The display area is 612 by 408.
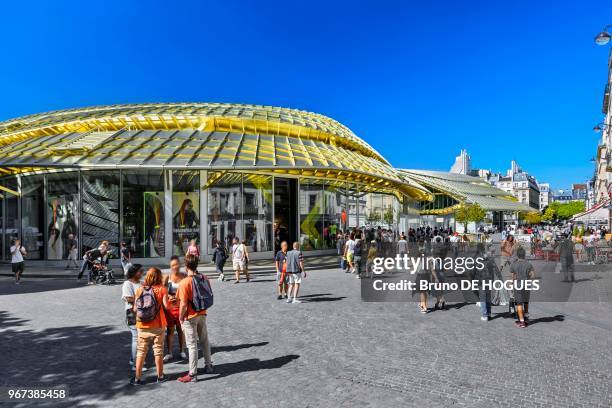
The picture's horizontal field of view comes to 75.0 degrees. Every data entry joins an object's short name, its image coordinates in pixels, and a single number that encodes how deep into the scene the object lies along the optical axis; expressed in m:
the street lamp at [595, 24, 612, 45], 13.12
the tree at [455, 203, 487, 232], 63.72
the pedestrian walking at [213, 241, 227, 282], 16.64
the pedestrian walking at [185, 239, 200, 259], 15.17
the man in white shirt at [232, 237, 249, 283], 15.85
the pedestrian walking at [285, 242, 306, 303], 12.02
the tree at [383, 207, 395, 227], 37.79
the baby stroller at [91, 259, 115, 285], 16.17
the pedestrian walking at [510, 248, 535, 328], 9.20
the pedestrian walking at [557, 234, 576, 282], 16.12
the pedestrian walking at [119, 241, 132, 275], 15.20
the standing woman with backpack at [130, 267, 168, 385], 5.89
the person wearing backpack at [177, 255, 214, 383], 6.09
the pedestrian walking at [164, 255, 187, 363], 7.07
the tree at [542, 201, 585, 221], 126.31
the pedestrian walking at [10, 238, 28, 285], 15.98
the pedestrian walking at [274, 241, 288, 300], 12.61
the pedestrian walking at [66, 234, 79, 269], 20.70
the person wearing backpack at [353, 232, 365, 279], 17.37
